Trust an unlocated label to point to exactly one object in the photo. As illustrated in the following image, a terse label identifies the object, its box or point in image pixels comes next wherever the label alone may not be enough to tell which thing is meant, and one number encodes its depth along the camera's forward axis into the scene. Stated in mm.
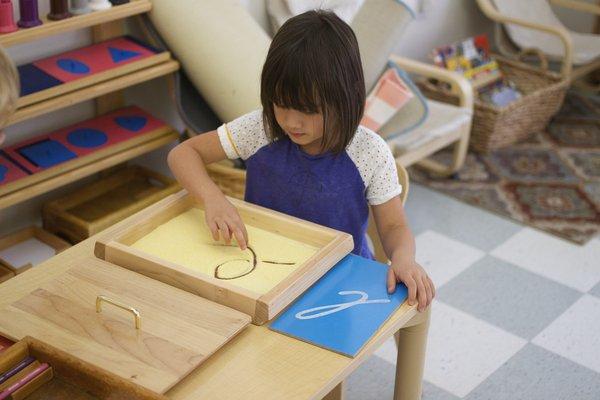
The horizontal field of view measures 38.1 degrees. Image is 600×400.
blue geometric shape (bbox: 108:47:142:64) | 2482
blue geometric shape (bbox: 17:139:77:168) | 2381
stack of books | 3787
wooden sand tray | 1388
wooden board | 1244
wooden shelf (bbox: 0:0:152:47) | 2178
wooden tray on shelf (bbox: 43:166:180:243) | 2521
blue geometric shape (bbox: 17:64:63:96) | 2268
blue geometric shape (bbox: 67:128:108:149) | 2500
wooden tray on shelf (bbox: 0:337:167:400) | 1194
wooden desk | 1217
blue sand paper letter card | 1327
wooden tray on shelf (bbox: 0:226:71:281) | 2447
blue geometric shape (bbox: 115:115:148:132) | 2614
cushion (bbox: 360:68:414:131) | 2783
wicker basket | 3537
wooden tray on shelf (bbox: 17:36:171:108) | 2277
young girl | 1532
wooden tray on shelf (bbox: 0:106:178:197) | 2334
